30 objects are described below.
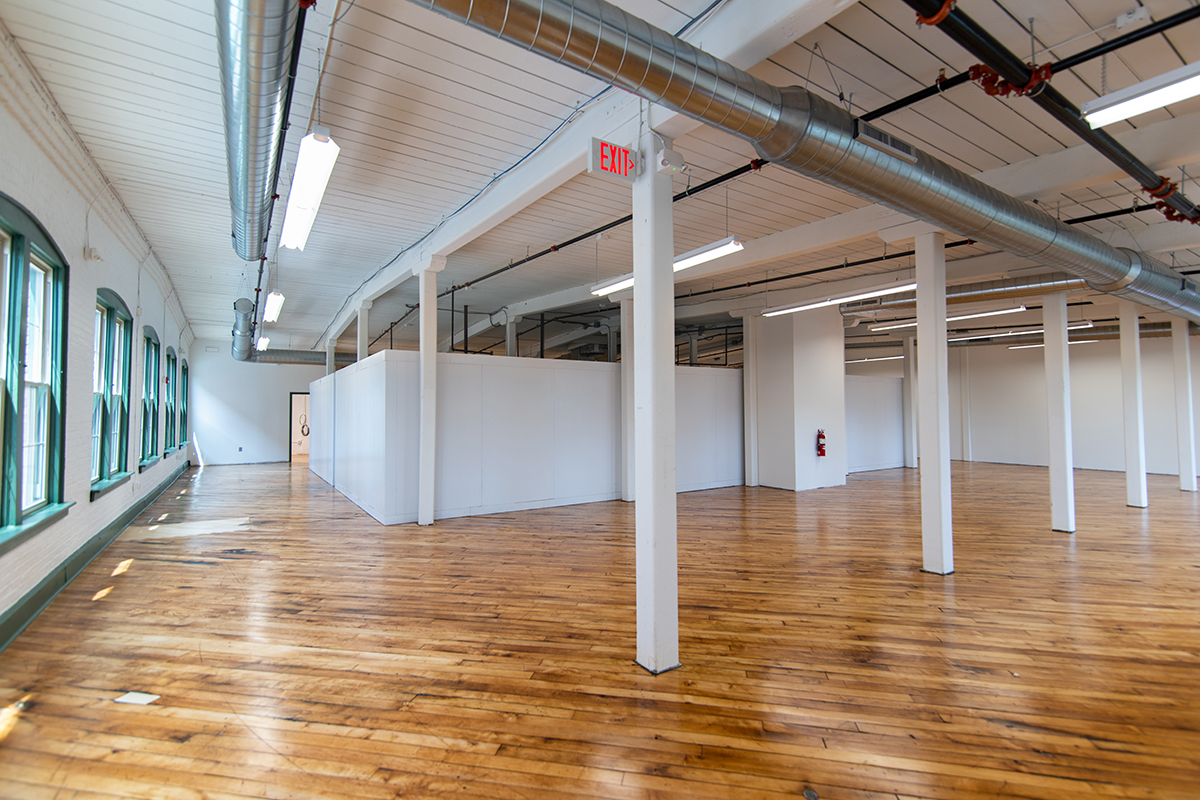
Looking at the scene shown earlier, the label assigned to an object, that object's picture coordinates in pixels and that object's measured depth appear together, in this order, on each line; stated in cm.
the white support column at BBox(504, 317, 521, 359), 1097
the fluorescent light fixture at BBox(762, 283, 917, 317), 755
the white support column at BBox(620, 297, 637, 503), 844
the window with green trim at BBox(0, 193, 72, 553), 352
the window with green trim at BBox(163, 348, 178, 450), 1135
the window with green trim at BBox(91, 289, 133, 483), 623
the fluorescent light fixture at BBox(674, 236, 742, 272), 512
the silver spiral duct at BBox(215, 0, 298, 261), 229
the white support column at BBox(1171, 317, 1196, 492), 975
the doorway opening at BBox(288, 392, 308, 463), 1925
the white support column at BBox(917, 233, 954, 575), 505
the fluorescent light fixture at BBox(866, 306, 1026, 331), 1180
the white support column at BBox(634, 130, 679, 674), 316
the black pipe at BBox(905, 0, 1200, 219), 259
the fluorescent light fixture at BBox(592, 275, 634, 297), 639
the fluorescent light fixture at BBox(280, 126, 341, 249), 322
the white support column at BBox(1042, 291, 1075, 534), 679
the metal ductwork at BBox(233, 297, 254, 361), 970
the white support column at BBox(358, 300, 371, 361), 926
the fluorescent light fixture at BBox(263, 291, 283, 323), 778
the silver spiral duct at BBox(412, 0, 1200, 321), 215
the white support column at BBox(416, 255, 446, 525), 718
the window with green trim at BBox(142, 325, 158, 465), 877
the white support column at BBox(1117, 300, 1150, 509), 852
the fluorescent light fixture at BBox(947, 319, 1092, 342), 1159
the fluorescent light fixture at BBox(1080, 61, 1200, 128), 259
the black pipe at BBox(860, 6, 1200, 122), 282
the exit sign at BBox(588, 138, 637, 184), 314
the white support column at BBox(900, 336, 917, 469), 1394
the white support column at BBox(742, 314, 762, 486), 1055
